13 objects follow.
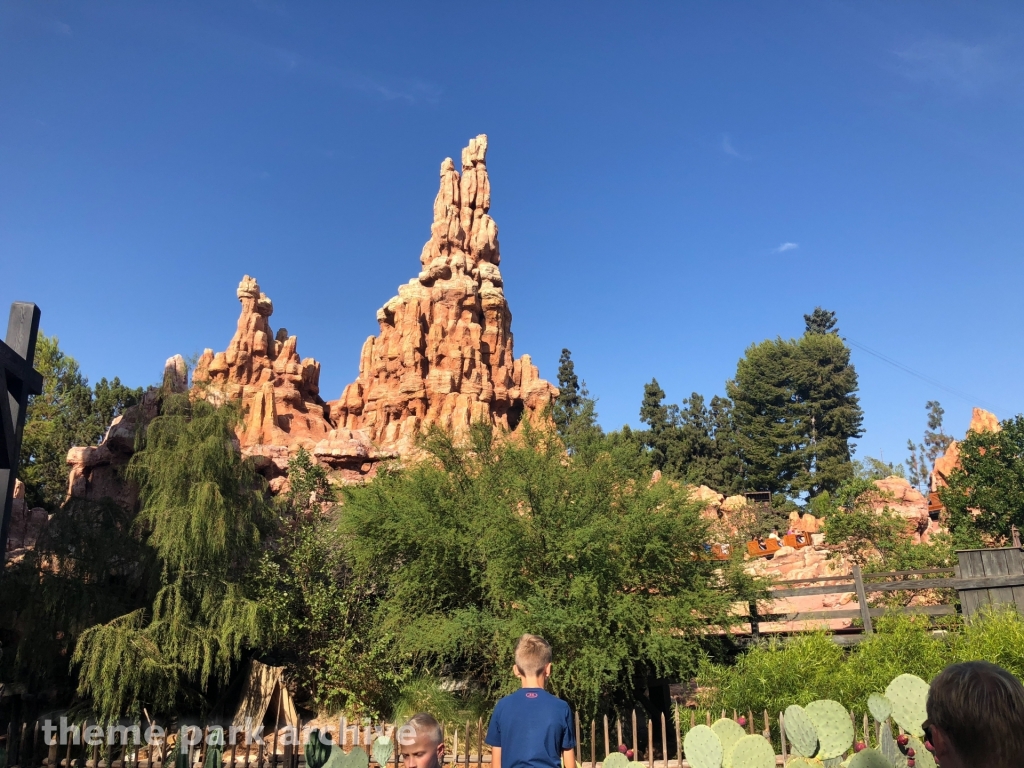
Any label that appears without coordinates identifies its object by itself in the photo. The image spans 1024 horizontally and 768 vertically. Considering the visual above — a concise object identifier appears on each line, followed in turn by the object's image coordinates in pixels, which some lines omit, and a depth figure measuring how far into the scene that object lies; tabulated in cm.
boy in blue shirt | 356
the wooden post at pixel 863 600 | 1173
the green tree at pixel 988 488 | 2083
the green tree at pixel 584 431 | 1425
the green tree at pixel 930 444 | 7375
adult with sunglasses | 188
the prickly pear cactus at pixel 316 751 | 482
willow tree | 1154
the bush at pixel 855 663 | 905
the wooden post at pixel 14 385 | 426
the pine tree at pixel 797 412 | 4991
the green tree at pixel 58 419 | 3184
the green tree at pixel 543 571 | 1095
